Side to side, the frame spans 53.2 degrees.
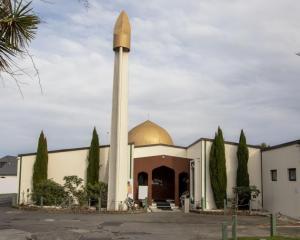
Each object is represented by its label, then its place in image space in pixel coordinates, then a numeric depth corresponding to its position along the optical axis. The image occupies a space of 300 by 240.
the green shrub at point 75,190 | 19.32
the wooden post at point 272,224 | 9.67
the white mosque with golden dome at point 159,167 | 17.89
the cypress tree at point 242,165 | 19.75
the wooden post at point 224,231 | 7.95
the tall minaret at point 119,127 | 19.09
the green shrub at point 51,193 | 19.85
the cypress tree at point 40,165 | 21.58
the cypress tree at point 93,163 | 21.22
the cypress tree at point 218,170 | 19.72
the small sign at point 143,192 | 20.60
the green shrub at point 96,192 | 19.68
